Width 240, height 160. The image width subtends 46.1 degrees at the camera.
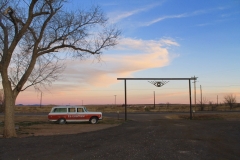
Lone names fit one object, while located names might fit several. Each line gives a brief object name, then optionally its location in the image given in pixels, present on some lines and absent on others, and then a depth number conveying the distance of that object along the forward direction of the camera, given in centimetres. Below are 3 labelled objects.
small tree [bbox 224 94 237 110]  7576
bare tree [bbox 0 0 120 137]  1573
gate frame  3203
